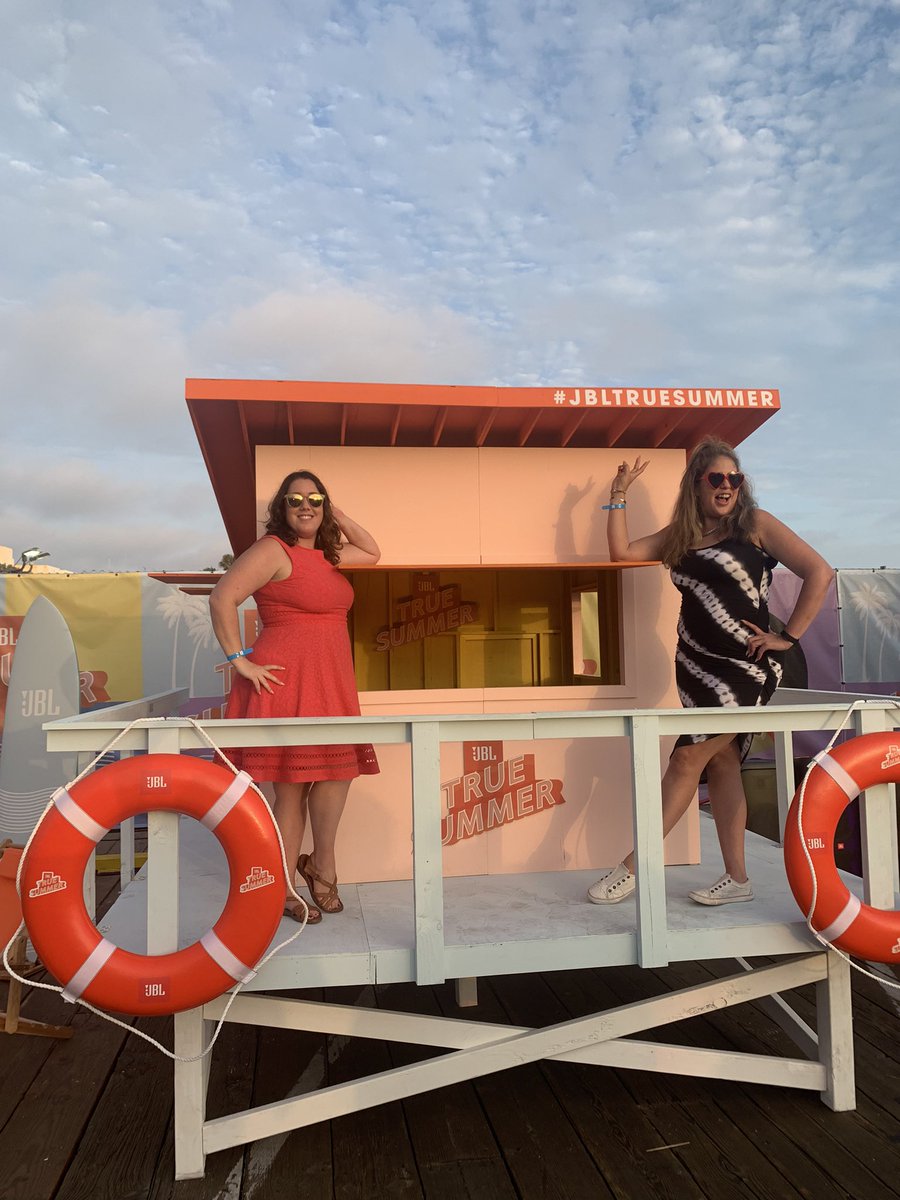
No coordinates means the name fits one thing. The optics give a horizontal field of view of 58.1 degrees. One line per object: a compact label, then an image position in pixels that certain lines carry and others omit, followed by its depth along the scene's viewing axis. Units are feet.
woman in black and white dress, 9.15
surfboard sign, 16.05
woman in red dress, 8.87
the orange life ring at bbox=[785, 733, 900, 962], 7.79
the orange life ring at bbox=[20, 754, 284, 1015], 6.84
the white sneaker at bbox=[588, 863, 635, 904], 9.26
